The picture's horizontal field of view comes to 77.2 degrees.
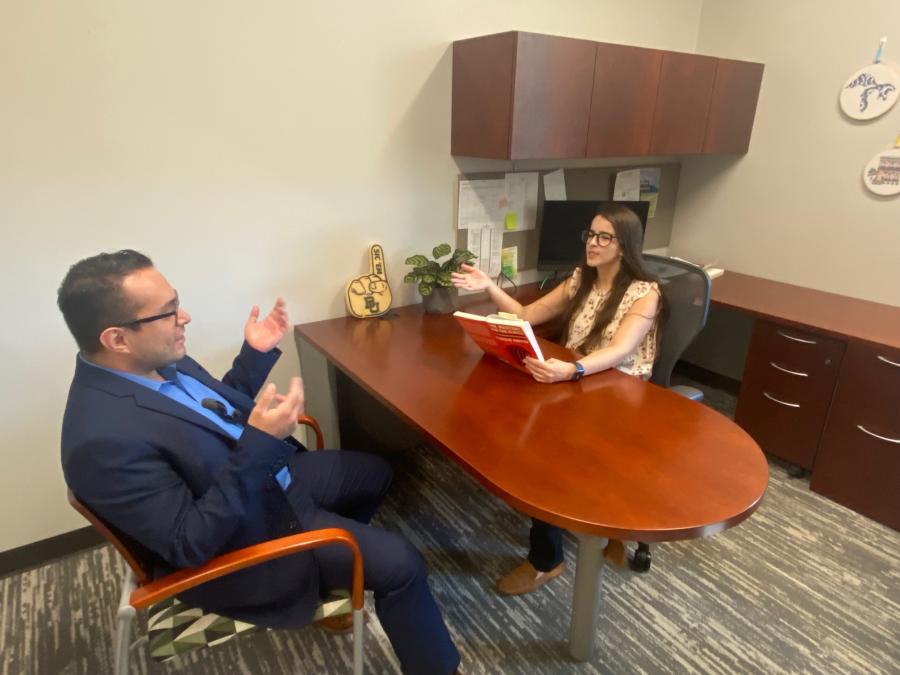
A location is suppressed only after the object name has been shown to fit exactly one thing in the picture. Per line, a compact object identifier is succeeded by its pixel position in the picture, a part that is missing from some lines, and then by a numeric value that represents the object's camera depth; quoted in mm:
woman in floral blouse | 1825
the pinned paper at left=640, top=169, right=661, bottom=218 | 3264
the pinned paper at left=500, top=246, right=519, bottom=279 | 2807
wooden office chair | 1135
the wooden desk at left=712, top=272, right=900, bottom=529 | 2236
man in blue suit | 1123
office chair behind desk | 1885
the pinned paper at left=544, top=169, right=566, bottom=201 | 2812
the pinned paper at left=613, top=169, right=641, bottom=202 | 3123
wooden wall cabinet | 2143
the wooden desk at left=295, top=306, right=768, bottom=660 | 1152
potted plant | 2352
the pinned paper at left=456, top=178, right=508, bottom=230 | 2576
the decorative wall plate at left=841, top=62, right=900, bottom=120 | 2502
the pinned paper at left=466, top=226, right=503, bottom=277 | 2670
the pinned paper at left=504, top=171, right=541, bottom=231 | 2703
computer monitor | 2805
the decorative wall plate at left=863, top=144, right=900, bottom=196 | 2535
